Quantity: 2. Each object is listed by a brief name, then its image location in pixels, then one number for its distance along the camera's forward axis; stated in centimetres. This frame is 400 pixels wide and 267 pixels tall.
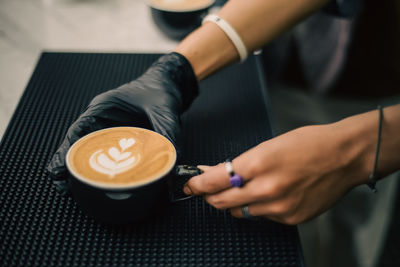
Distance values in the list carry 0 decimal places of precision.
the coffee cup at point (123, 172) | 48
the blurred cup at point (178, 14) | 99
